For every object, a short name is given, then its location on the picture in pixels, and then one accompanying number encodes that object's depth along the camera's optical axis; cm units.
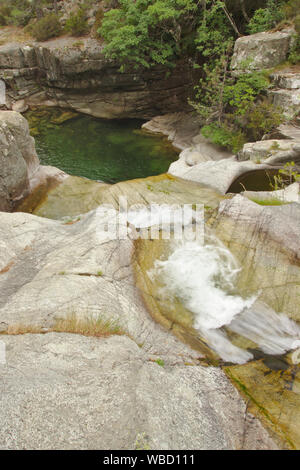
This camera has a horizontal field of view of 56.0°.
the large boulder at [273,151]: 1219
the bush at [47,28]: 2602
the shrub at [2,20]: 3072
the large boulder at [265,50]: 1505
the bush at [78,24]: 2487
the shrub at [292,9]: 1550
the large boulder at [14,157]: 1181
